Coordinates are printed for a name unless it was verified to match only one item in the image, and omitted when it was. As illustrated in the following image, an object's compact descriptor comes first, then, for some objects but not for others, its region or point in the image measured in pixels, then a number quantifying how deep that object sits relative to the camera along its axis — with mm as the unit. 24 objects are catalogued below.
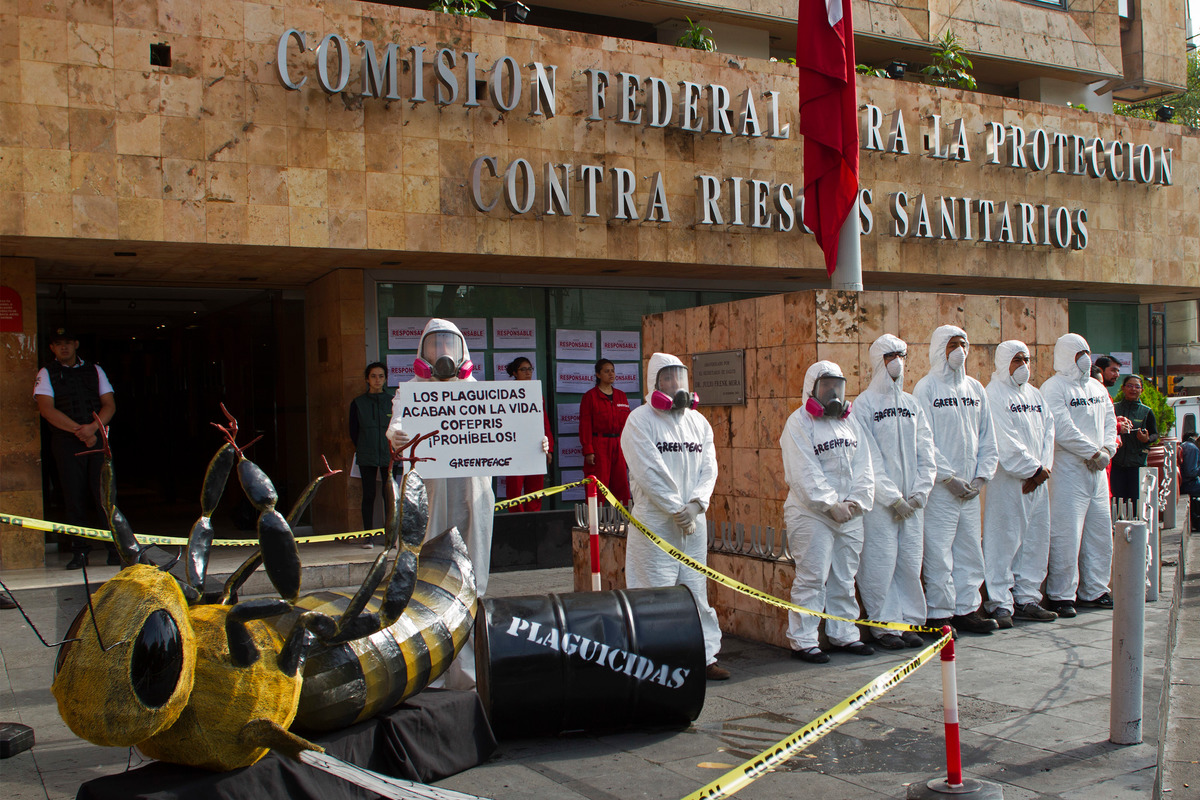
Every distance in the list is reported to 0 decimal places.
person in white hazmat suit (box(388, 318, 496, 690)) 6441
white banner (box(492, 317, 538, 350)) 13234
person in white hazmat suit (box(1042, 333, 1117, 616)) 8977
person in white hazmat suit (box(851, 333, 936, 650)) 7730
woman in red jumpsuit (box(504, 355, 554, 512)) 12078
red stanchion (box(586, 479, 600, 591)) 7341
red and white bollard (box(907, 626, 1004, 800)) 4340
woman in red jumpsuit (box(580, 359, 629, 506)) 12078
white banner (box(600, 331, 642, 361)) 14016
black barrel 5418
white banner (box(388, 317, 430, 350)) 12555
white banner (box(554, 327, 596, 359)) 13672
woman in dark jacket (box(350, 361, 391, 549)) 11250
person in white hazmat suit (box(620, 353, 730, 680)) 7008
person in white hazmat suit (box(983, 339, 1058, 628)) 8508
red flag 9359
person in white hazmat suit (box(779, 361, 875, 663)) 7344
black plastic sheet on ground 3736
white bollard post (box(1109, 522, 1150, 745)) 5238
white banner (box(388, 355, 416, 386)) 12516
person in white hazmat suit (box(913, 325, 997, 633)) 8055
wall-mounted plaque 8812
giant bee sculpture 3504
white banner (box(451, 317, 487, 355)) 12984
